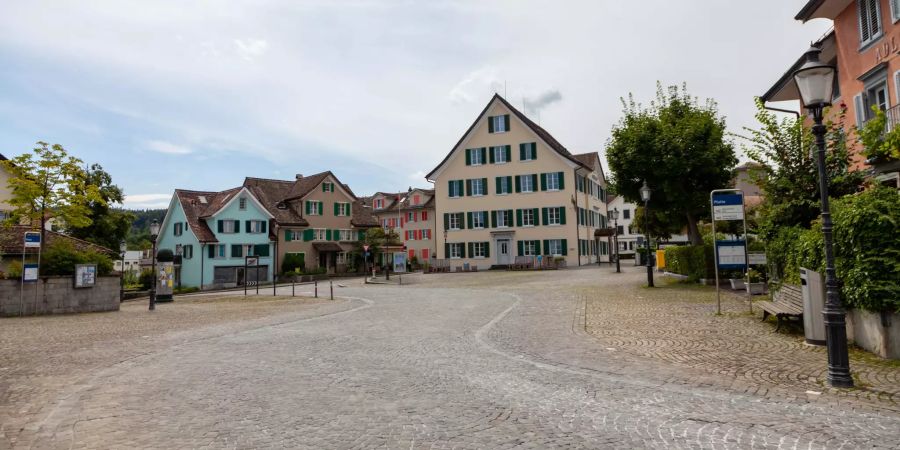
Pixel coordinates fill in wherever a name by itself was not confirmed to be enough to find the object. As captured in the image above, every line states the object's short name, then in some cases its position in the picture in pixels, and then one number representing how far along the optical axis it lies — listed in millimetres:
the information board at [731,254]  13398
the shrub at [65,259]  18219
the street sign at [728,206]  12609
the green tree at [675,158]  22875
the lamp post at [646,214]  20097
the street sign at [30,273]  17422
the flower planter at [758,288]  16188
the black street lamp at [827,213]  6242
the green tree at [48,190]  20453
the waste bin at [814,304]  8512
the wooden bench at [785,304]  9484
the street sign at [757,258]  13883
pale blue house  50750
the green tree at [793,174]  12328
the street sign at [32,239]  17266
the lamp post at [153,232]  22678
